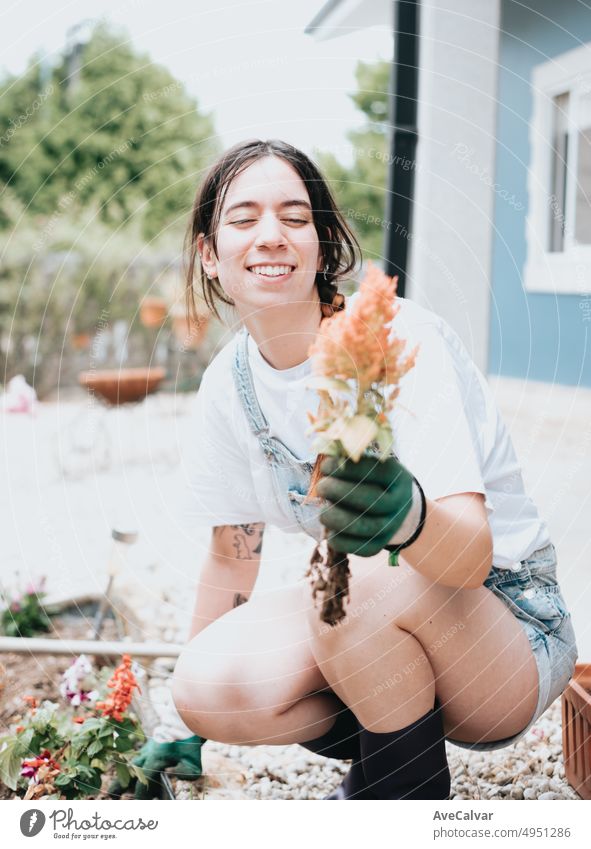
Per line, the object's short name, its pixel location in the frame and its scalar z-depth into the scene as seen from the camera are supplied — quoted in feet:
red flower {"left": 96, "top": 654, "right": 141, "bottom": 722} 4.02
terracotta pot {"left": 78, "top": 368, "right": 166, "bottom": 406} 11.85
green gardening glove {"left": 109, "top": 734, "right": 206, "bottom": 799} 4.09
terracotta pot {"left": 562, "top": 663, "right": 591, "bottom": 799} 3.89
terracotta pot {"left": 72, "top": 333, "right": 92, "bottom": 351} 15.29
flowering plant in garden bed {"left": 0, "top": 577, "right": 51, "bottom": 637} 6.17
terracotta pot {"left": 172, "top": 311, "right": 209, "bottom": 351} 14.17
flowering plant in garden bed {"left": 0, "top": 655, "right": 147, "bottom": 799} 3.90
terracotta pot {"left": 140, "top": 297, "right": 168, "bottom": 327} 13.61
